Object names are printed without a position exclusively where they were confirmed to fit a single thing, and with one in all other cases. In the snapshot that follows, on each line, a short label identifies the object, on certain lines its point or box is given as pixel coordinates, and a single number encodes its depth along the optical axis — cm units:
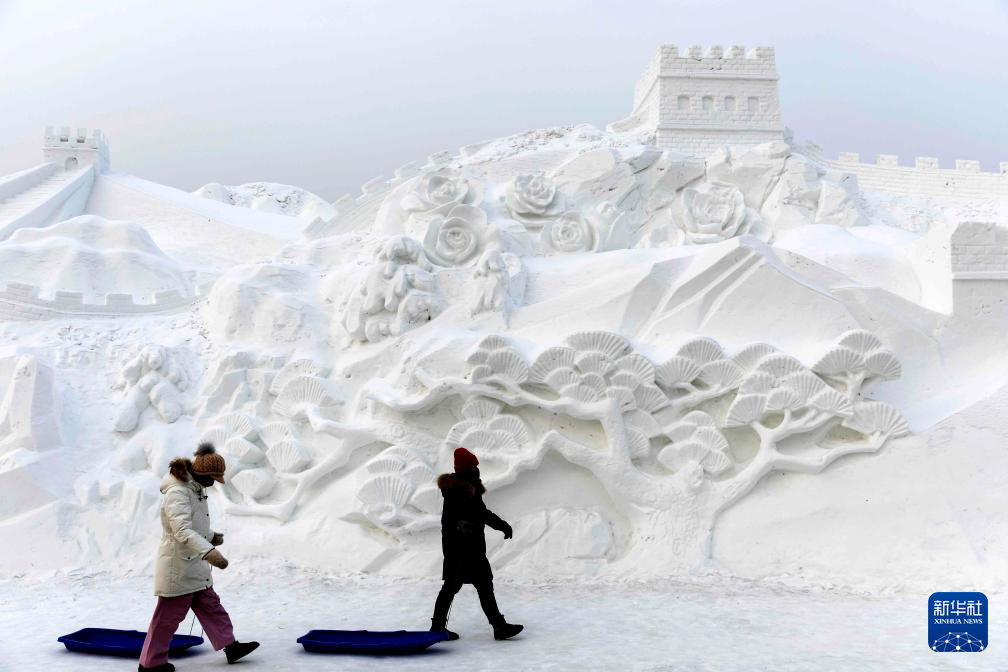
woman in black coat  592
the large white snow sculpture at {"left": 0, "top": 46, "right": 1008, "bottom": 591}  801
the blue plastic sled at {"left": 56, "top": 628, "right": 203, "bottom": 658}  572
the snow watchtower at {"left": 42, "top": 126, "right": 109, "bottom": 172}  1870
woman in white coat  517
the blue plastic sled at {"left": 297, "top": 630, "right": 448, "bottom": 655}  574
